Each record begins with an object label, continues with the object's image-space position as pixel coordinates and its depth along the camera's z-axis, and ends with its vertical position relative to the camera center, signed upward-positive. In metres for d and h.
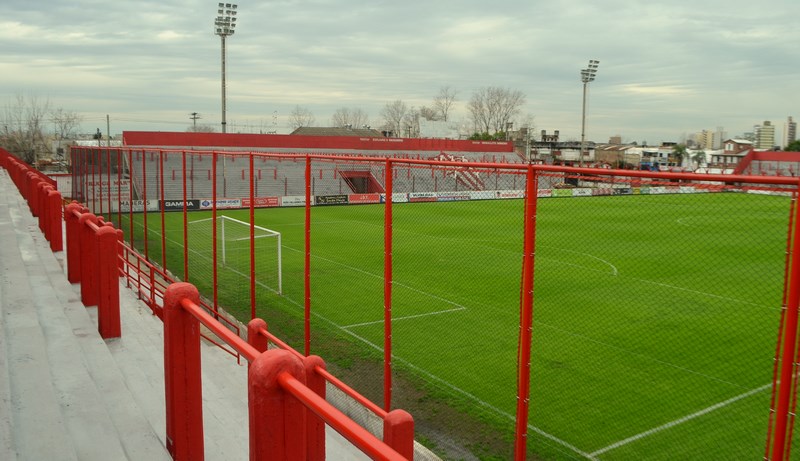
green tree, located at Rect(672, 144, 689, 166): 104.94 +0.73
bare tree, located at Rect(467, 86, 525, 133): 122.50 +8.11
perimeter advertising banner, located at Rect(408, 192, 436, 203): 43.55 -2.76
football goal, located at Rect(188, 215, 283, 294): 20.77 -3.74
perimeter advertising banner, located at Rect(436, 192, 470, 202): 38.83 -2.56
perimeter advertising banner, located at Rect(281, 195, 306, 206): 44.03 -3.13
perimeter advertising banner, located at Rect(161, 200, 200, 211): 40.06 -3.25
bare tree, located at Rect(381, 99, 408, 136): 142.57 +7.67
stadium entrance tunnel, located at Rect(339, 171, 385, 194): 44.66 -2.03
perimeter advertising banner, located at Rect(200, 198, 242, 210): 41.56 -3.20
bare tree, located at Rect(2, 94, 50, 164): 69.94 +1.24
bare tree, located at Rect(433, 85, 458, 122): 133.93 +8.87
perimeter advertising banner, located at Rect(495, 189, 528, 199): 35.79 -2.20
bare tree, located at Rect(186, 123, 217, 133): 118.59 +4.33
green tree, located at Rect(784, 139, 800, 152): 92.71 +1.93
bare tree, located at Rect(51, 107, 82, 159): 83.07 +3.19
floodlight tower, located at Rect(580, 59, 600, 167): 67.00 +8.54
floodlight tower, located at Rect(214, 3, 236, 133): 46.94 +9.28
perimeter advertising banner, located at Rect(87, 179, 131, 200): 34.19 -2.05
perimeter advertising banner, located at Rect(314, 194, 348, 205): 44.03 -3.07
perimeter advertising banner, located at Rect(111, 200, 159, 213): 36.01 -3.13
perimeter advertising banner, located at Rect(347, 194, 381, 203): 46.17 -3.05
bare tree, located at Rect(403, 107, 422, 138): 113.72 +6.02
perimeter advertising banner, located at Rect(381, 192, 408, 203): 42.81 -2.79
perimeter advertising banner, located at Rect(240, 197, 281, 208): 42.38 -3.16
